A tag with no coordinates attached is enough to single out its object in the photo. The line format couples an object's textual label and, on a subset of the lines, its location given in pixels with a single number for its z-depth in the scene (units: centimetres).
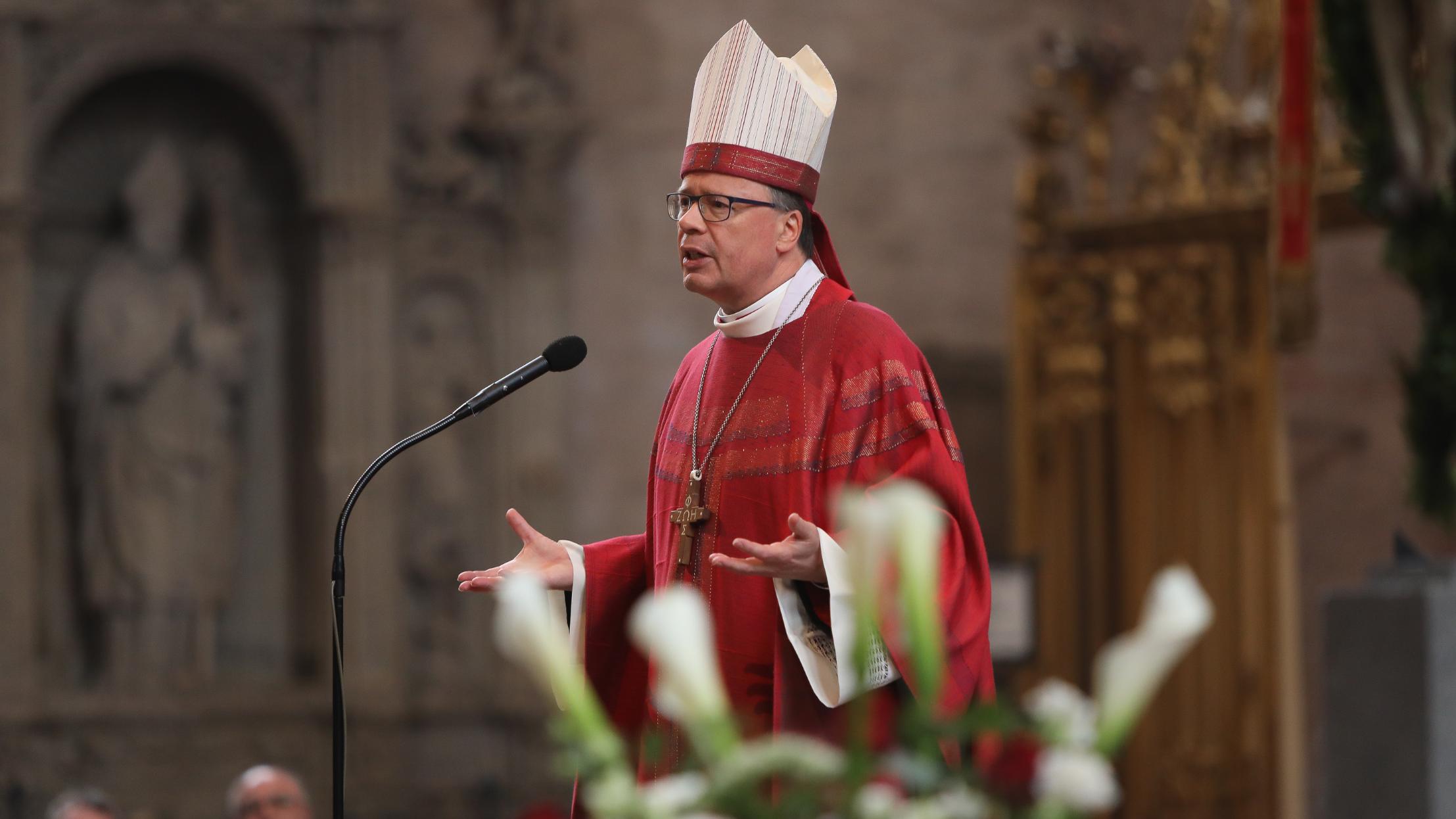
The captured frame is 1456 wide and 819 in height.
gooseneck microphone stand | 1719
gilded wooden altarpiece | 2481
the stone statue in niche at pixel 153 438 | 2621
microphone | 1733
